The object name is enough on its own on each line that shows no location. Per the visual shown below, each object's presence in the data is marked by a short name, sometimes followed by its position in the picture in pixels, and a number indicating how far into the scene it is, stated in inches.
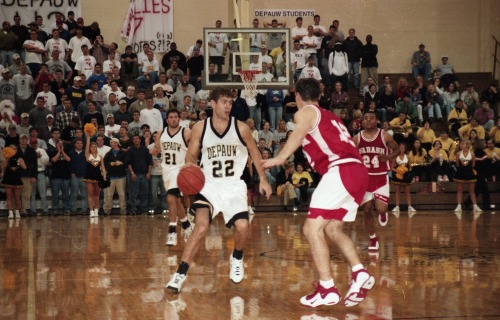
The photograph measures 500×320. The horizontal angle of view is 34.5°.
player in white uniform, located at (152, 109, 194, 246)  476.4
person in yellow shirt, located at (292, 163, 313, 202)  805.9
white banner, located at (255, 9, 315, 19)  1059.3
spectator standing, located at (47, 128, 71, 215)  765.9
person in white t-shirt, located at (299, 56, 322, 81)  900.0
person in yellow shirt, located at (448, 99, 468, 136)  912.9
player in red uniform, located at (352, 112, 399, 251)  443.5
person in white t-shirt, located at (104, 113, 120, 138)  796.6
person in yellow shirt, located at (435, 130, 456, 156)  864.3
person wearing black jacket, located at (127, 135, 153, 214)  776.3
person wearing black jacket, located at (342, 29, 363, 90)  975.6
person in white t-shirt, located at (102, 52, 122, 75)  886.7
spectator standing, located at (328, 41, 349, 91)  945.5
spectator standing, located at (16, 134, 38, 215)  751.7
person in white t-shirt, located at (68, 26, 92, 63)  904.9
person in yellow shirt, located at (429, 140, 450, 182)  855.1
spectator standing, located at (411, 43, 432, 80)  1039.6
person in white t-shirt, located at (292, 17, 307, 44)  978.7
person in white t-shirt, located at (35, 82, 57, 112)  817.5
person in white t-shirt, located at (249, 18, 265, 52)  841.5
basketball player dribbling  319.3
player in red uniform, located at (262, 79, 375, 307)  274.7
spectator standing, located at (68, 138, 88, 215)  772.0
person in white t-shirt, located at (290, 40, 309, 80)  920.9
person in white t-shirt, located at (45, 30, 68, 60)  890.7
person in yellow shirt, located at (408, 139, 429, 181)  845.2
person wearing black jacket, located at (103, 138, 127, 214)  773.9
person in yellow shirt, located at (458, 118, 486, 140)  862.5
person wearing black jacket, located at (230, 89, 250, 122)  792.3
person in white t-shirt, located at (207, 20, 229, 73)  835.4
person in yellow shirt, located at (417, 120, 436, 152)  871.1
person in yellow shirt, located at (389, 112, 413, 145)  845.5
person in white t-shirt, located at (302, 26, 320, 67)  957.2
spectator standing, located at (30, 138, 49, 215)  762.8
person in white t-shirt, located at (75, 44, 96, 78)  880.3
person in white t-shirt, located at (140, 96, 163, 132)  807.7
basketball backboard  832.9
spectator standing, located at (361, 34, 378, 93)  987.3
